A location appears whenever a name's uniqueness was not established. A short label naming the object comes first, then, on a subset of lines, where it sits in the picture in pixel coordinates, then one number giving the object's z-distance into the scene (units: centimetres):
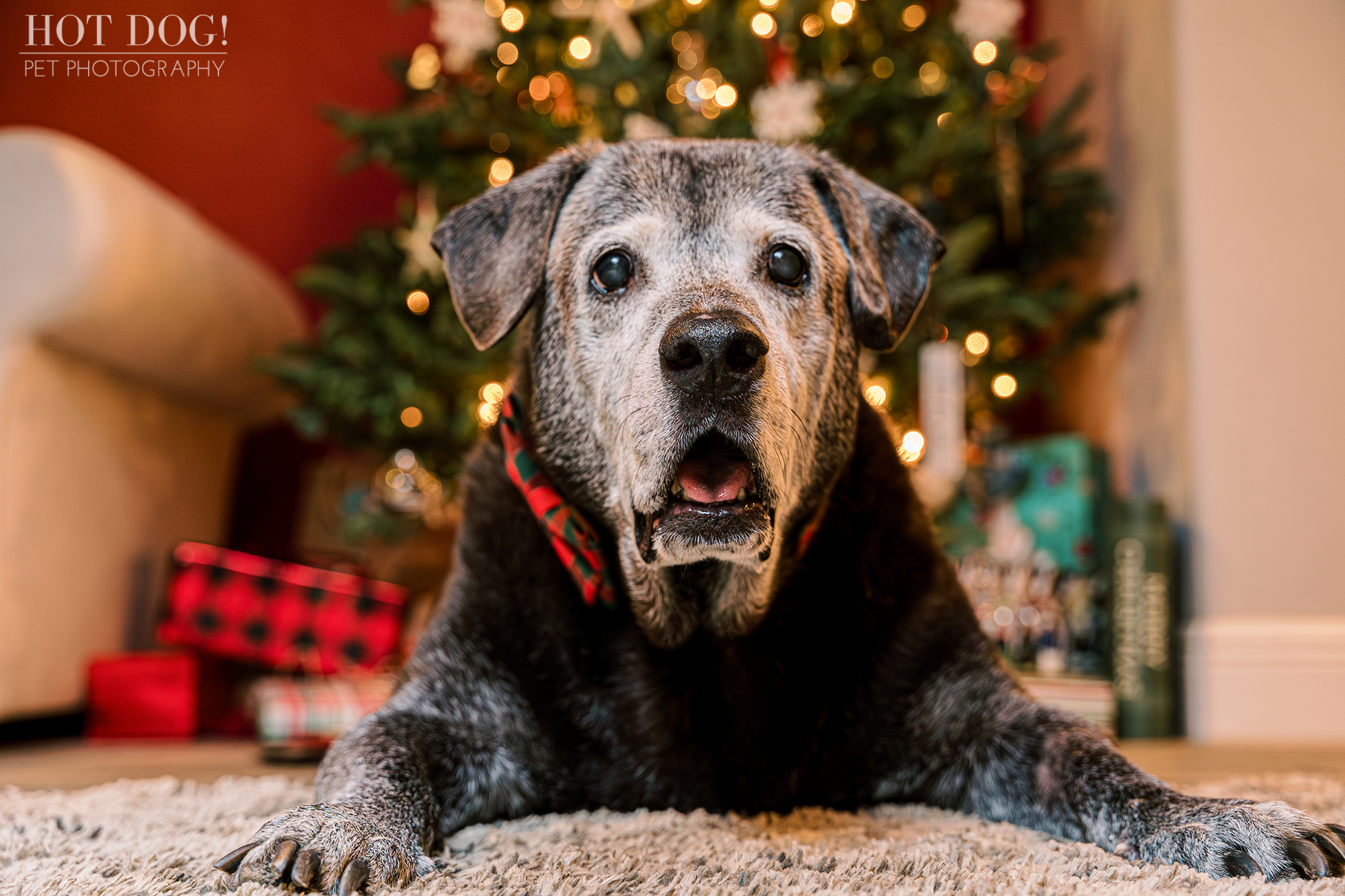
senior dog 112
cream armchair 199
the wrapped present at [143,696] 228
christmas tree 256
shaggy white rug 91
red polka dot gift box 245
